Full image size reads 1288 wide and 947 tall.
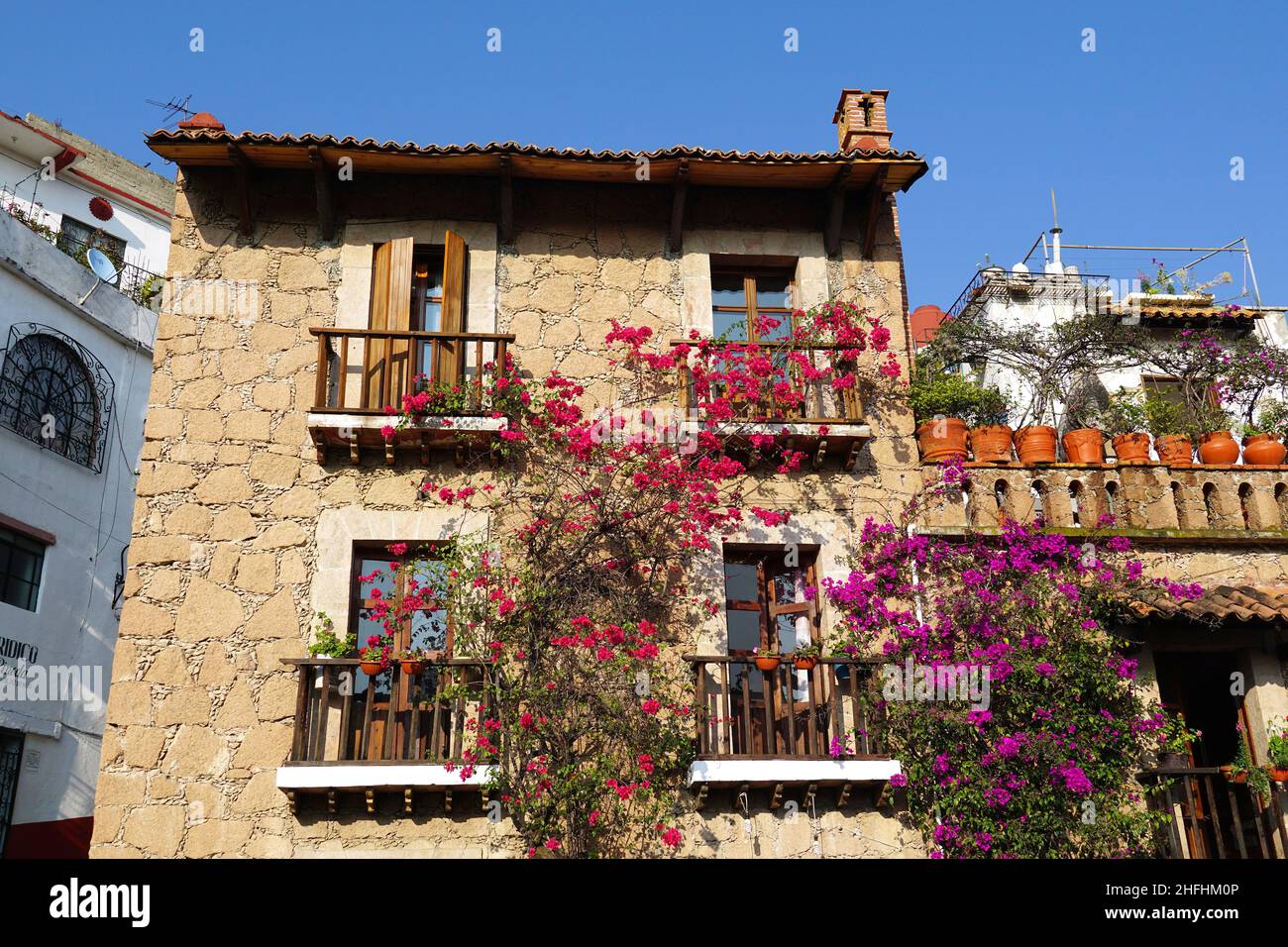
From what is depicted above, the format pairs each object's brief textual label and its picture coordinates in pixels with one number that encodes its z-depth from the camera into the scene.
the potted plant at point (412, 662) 8.18
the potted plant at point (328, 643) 8.38
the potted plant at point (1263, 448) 9.66
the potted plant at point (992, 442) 9.52
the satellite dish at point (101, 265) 18.12
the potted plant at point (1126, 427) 9.57
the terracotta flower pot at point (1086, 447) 9.58
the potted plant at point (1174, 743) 8.46
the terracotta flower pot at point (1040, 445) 9.55
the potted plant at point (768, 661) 8.43
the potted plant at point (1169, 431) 9.62
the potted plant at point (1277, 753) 8.45
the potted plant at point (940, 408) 9.51
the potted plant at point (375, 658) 8.14
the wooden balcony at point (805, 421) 9.17
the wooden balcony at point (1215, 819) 8.34
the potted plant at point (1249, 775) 8.41
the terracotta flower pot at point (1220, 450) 9.68
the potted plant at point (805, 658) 8.44
